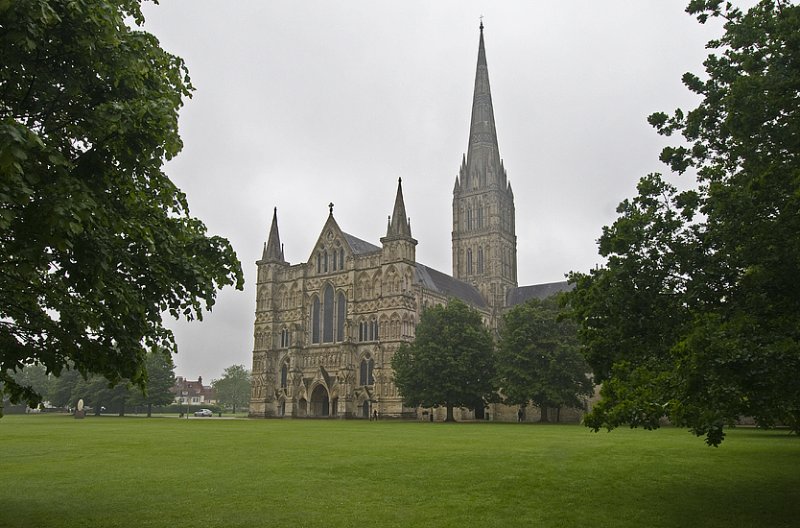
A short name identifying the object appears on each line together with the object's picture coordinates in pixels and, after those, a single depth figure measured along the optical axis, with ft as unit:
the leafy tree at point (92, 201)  26.66
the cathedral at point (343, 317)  246.88
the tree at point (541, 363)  186.60
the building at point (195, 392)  605.73
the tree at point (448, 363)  197.77
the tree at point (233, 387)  547.90
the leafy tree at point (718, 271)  37.68
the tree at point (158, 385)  269.03
